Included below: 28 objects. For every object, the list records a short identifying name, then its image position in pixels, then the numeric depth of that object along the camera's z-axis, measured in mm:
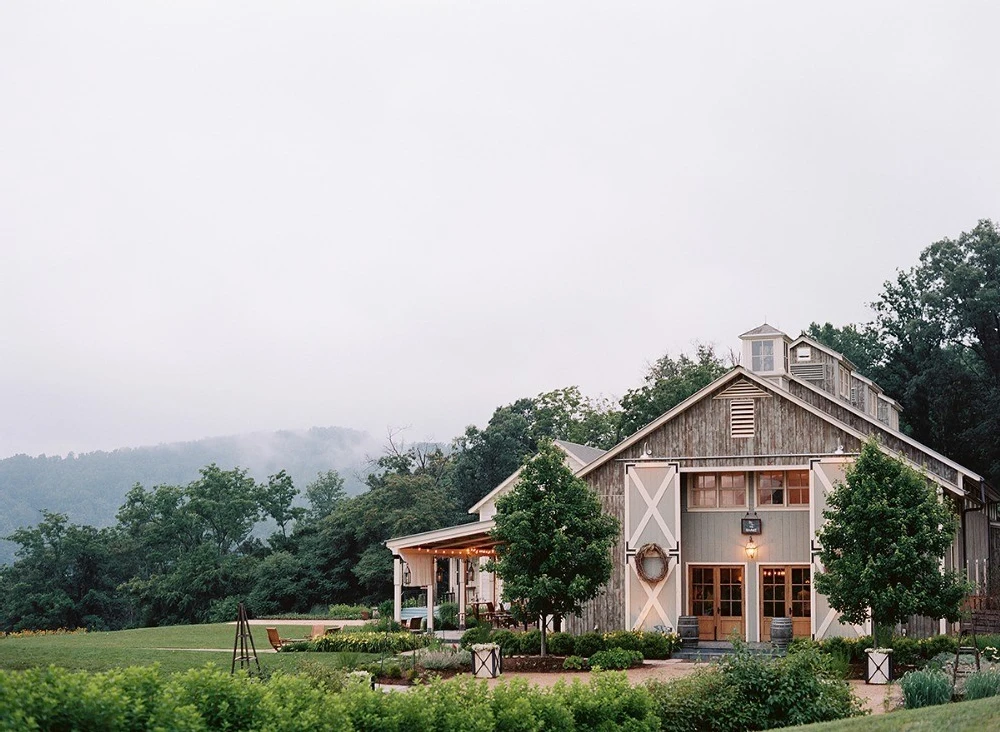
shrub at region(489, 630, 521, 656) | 24781
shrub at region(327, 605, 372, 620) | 39750
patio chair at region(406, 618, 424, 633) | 30189
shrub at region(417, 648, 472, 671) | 21578
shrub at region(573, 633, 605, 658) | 24531
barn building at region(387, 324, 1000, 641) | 26844
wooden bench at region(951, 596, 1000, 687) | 24250
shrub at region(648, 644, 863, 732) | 12695
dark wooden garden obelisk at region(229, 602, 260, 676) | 18312
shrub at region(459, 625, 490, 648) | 24781
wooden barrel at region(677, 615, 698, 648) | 25938
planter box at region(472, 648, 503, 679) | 20828
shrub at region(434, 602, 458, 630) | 31938
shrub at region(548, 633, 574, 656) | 24656
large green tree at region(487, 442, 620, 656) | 23297
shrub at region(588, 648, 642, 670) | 22469
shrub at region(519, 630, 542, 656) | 24859
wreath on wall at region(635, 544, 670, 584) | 27297
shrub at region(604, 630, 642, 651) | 24359
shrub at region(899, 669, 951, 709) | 13305
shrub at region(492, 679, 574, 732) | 10164
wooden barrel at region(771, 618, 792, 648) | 25469
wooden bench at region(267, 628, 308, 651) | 25259
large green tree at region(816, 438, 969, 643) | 20875
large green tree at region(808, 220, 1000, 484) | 44188
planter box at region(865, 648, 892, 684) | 20044
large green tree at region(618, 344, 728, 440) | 49375
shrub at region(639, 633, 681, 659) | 24578
